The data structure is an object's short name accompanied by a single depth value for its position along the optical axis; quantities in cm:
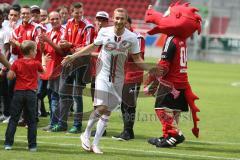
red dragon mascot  1604
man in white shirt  1477
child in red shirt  1438
